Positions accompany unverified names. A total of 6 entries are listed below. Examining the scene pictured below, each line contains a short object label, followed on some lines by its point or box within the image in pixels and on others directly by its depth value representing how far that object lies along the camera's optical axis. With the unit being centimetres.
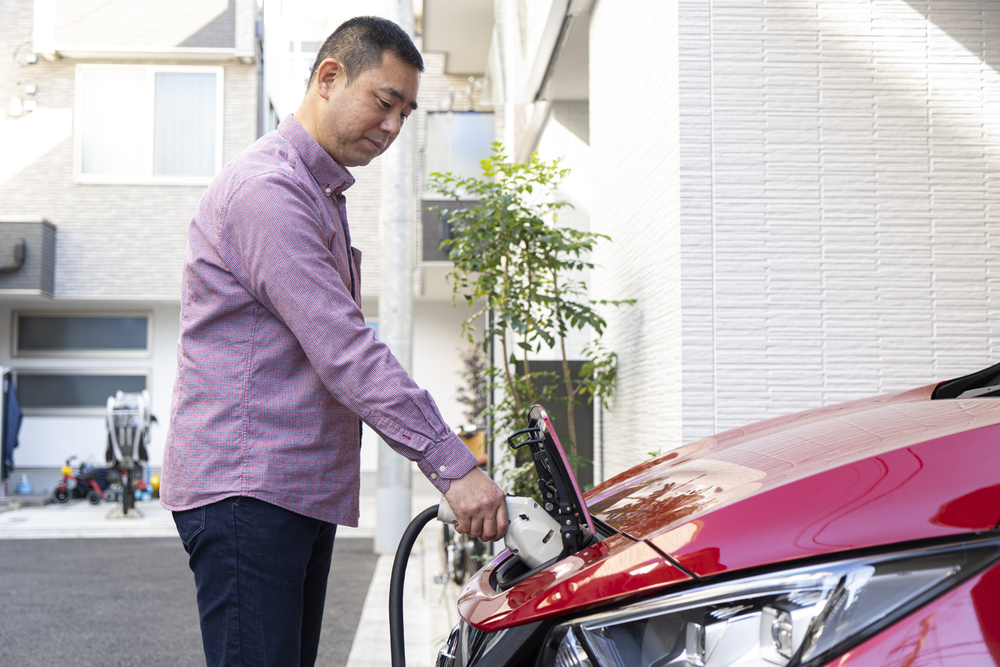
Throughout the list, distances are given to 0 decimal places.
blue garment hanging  1312
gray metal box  1356
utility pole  846
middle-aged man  138
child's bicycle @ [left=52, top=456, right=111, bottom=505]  1300
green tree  470
